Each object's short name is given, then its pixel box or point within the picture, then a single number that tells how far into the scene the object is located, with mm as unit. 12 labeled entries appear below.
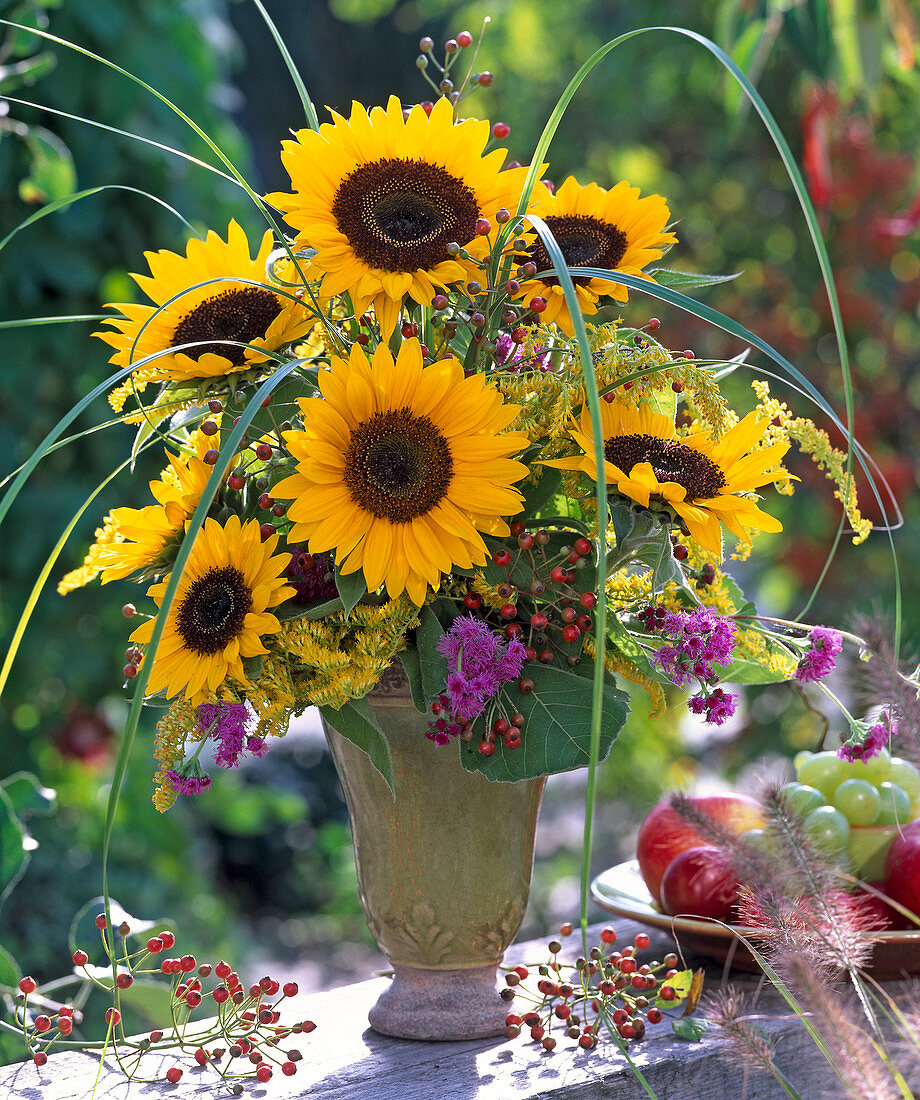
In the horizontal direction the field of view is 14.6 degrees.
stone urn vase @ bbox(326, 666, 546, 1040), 2263
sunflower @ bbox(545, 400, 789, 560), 2171
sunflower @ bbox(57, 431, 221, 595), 2215
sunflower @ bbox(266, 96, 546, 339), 2195
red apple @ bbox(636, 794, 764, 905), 2435
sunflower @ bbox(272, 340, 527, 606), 2171
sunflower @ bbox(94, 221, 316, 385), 2238
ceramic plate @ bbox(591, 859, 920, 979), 2344
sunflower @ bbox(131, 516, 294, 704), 2177
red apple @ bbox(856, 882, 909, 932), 2358
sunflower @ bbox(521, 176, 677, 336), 2246
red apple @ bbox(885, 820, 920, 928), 2385
